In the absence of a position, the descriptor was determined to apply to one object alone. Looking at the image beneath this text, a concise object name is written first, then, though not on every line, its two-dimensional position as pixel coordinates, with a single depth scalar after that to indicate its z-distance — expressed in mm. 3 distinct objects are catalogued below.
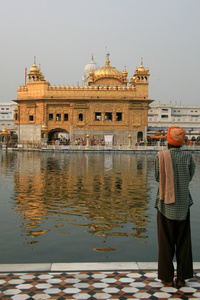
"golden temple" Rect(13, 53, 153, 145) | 36264
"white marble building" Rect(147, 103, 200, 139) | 63311
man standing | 3404
